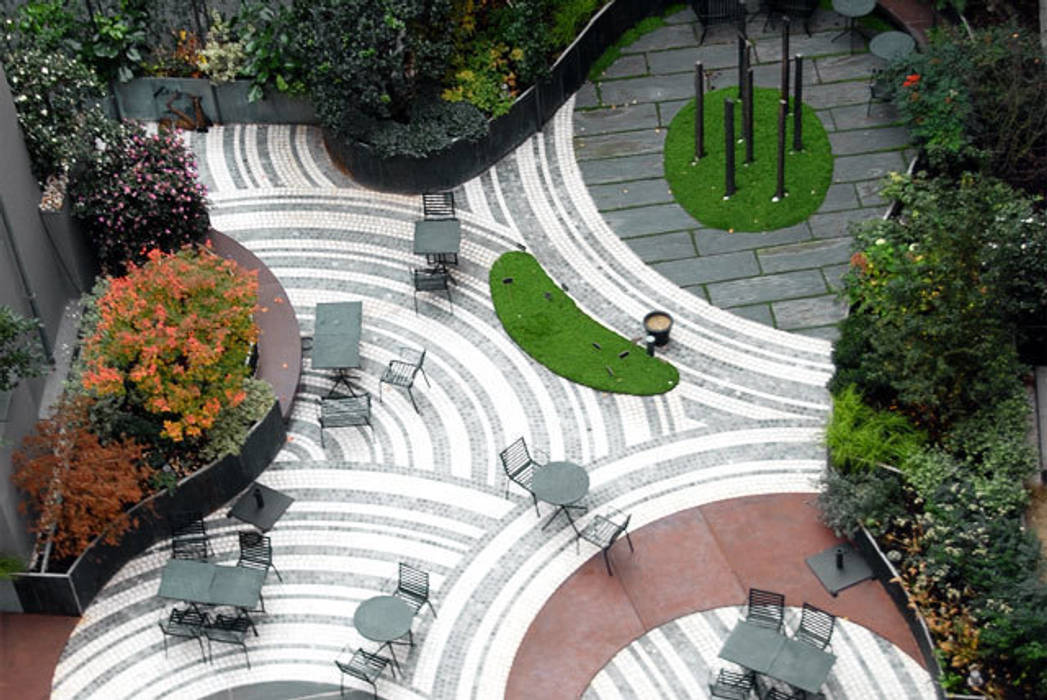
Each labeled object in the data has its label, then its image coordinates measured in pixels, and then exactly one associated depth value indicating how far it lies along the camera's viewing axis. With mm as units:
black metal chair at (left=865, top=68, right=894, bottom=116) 29750
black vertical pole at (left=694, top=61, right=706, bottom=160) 28217
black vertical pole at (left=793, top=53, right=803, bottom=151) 27875
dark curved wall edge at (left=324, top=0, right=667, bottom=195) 28953
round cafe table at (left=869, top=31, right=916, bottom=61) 30500
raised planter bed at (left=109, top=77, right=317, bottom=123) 30188
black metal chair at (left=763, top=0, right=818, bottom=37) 32094
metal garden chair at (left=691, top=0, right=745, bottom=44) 31953
